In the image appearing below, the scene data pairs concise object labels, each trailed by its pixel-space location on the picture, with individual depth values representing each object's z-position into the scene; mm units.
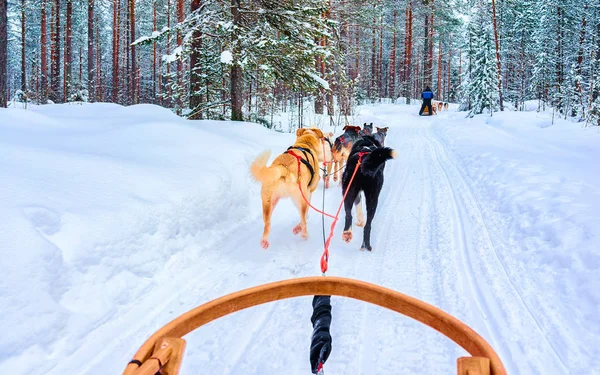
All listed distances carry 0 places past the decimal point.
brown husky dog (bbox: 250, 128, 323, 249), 3734
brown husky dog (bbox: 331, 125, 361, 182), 7254
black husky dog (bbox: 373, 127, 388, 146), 7177
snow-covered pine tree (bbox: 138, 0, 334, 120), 8727
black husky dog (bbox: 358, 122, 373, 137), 7297
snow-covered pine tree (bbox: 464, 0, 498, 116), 22359
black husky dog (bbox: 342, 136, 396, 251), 3877
